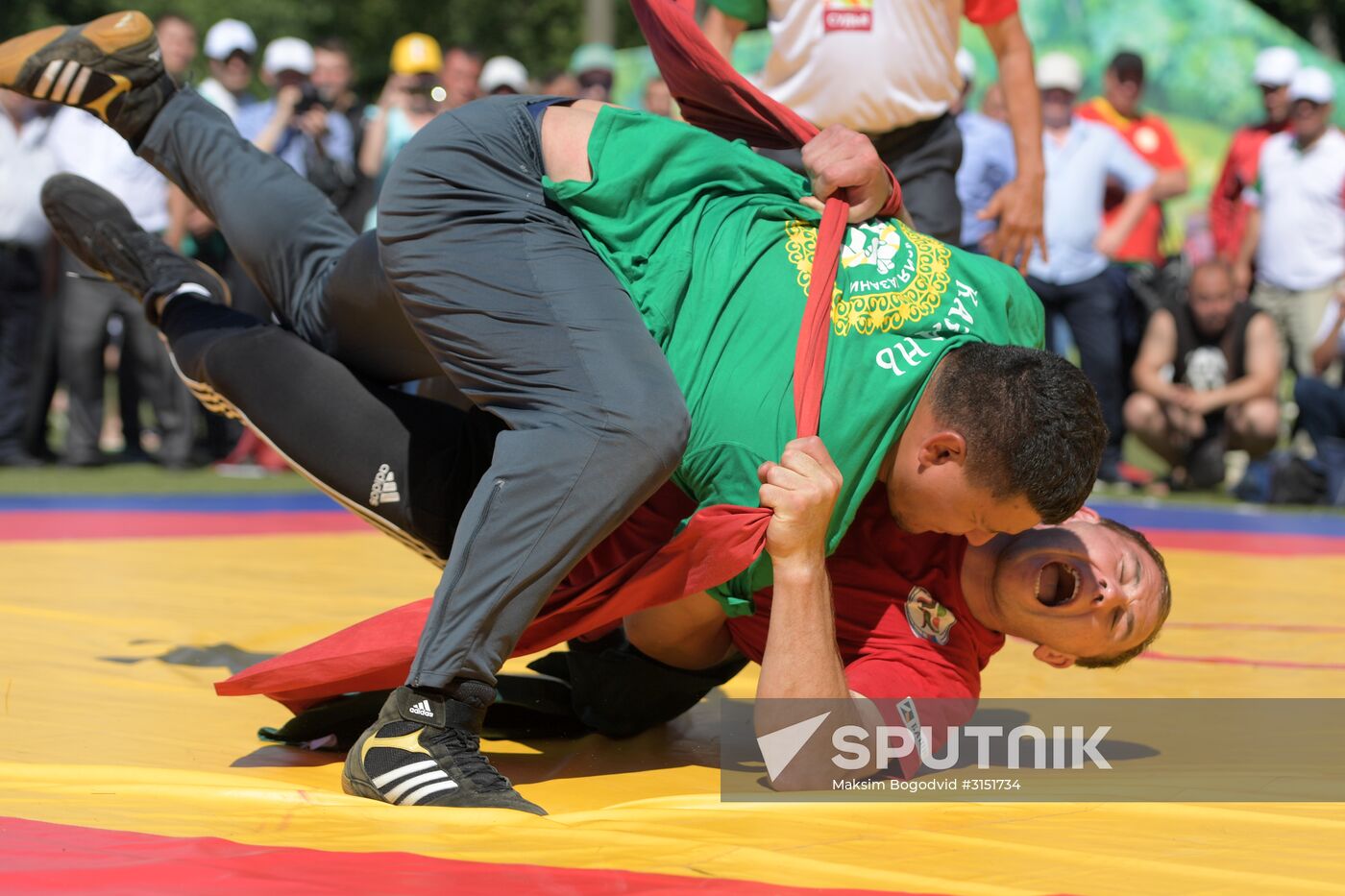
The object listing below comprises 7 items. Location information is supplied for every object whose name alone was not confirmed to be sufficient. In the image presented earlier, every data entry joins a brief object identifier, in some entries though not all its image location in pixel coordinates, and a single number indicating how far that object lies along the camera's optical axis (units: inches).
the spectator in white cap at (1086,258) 355.9
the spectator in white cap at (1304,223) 375.9
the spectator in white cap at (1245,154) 393.7
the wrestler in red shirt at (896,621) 116.3
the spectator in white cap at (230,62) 377.1
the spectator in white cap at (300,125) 354.0
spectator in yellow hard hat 368.5
